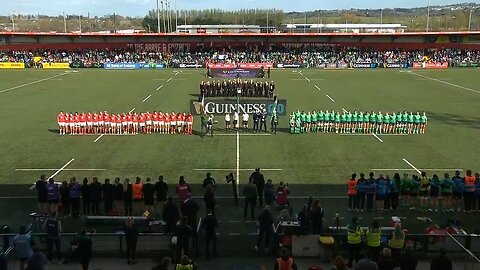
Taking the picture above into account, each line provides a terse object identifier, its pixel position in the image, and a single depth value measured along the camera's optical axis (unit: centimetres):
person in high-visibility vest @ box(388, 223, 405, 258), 1084
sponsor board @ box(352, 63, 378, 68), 6425
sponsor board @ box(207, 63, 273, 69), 5062
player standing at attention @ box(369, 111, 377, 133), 2528
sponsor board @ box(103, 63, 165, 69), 6375
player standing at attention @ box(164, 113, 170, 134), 2558
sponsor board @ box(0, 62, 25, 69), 6288
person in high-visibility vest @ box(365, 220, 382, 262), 1104
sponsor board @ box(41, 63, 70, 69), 6334
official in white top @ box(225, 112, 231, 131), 2636
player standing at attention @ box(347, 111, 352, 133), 2541
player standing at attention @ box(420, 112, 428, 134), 2542
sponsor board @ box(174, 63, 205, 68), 6372
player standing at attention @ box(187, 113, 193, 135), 2556
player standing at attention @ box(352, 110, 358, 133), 2536
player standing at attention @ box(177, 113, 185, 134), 2562
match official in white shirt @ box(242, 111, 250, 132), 2583
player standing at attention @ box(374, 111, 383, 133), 2522
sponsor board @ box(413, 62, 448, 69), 6378
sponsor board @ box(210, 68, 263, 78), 5038
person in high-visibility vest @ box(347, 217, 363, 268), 1119
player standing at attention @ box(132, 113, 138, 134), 2550
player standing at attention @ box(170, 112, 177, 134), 2561
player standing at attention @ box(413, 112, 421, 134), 2527
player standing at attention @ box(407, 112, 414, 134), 2537
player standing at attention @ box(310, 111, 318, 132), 2564
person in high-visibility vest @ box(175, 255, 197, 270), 873
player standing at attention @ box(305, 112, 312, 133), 2570
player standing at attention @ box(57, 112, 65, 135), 2511
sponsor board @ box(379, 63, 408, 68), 6406
